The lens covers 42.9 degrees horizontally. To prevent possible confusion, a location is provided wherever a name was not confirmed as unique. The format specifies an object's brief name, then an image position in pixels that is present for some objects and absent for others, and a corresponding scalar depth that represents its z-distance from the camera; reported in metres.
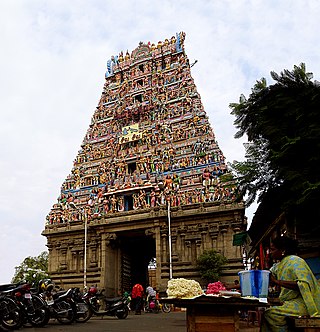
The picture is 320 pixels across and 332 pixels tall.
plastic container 4.13
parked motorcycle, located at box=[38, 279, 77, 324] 10.93
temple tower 22.19
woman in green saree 3.72
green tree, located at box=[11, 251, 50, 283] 38.82
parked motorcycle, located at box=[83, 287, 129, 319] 13.85
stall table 3.72
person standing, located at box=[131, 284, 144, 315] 17.86
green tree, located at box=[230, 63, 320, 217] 8.20
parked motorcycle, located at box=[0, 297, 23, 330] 8.77
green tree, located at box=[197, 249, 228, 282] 20.38
